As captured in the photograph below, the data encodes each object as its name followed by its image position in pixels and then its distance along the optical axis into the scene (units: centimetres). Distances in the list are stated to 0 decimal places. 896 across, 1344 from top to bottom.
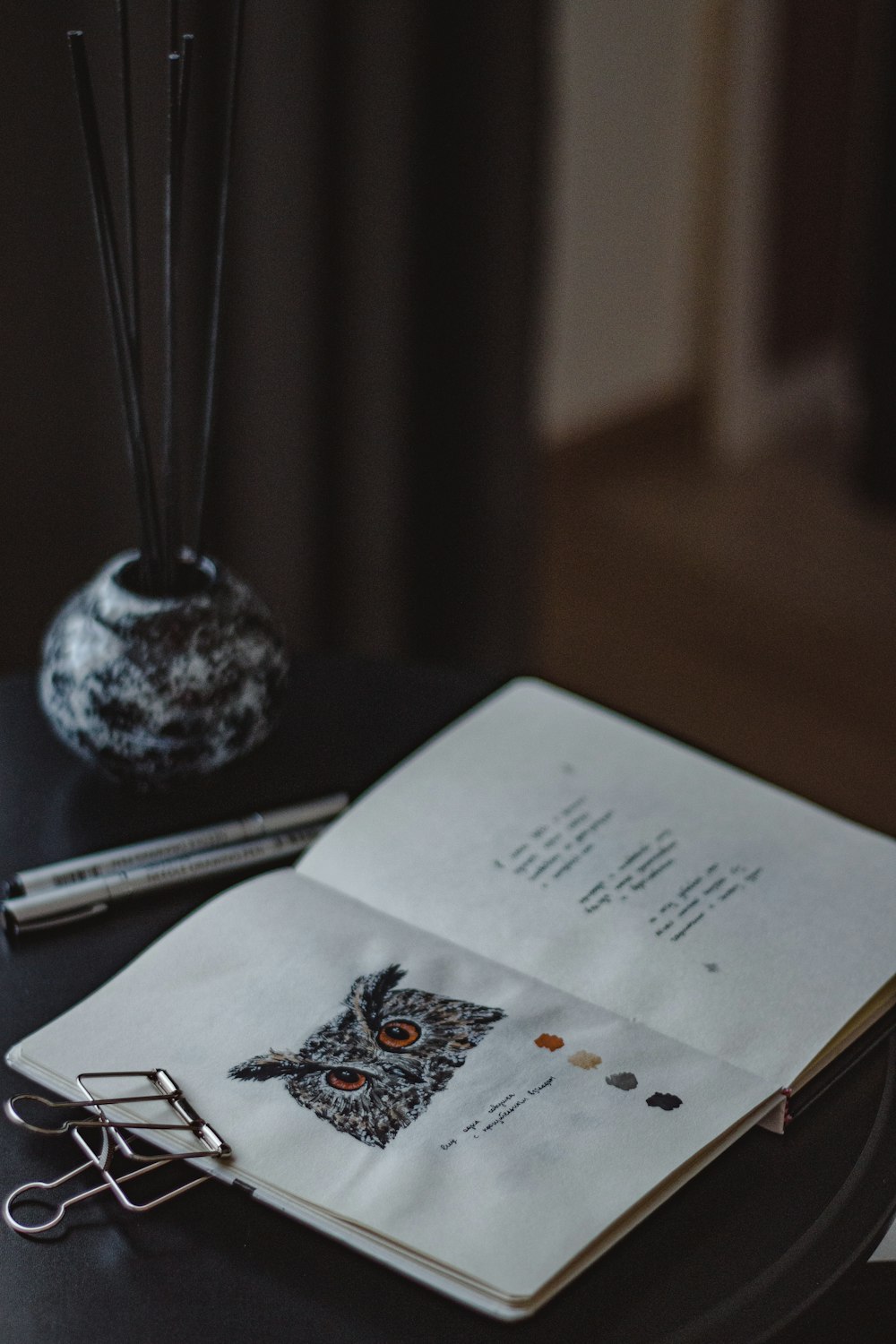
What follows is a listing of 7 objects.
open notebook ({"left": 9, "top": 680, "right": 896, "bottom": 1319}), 86
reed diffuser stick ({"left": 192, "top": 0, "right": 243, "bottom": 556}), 103
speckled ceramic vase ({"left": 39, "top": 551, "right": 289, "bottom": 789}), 105
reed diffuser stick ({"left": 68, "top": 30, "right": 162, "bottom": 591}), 100
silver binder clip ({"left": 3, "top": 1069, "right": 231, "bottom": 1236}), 87
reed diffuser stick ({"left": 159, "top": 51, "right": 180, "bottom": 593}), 102
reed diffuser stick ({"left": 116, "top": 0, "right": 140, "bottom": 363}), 100
